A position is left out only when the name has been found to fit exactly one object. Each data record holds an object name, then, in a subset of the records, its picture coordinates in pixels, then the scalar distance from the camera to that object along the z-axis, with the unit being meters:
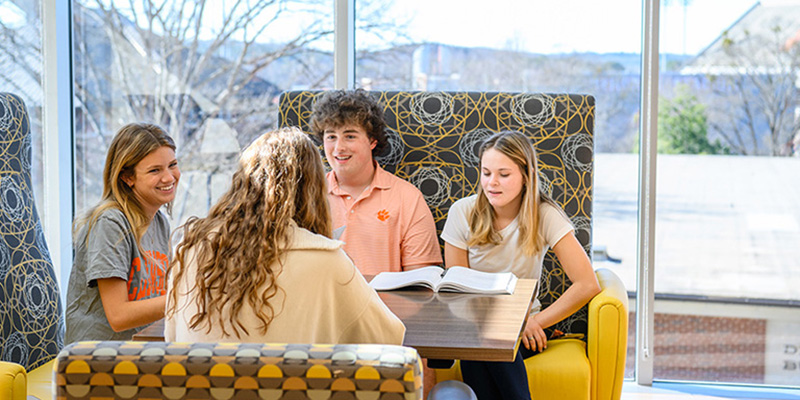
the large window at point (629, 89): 3.13
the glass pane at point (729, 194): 3.10
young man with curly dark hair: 2.61
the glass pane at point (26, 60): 3.43
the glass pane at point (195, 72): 3.44
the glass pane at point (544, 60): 3.20
